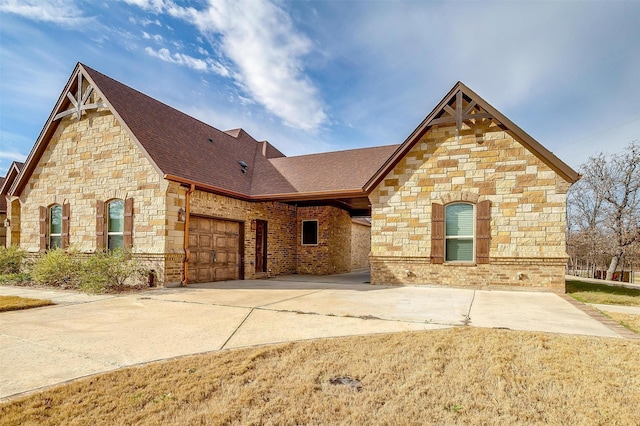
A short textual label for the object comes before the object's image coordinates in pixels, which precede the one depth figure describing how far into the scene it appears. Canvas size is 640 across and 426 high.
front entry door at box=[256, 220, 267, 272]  15.23
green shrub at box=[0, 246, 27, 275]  13.17
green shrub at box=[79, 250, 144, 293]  9.68
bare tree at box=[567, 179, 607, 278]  20.20
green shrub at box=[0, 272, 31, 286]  11.42
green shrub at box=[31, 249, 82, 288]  10.66
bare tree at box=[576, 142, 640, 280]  18.34
